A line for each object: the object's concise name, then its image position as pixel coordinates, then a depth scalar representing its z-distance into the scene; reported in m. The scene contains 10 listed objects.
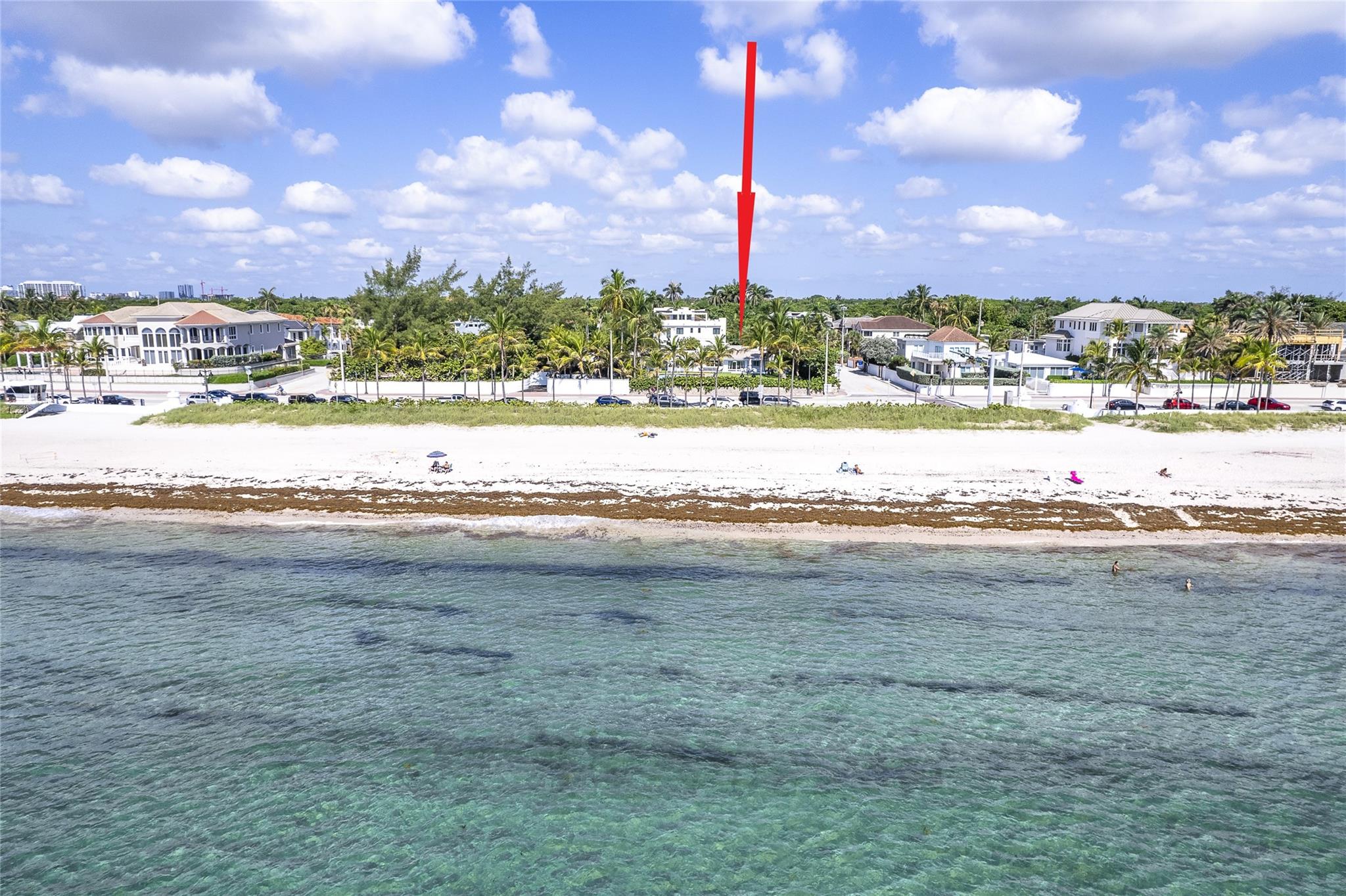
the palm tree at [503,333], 62.72
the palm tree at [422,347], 64.81
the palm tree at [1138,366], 51.75
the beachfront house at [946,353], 71.69
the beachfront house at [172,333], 79.81
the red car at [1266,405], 53.06
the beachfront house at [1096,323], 82.19
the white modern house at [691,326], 92.88
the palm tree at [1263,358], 50.16
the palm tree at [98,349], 62.50
